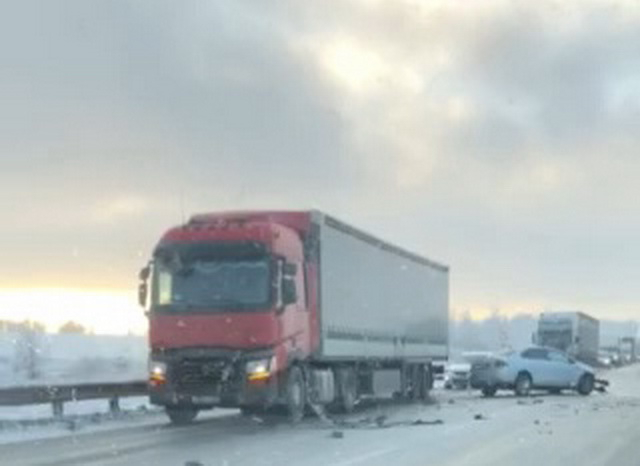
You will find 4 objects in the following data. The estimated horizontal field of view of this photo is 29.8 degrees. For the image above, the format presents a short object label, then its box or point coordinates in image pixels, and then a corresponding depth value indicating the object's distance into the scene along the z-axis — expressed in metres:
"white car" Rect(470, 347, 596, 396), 40.81
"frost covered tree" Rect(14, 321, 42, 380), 62.20
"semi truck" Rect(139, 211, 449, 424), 22.16
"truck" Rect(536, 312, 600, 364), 68.44
